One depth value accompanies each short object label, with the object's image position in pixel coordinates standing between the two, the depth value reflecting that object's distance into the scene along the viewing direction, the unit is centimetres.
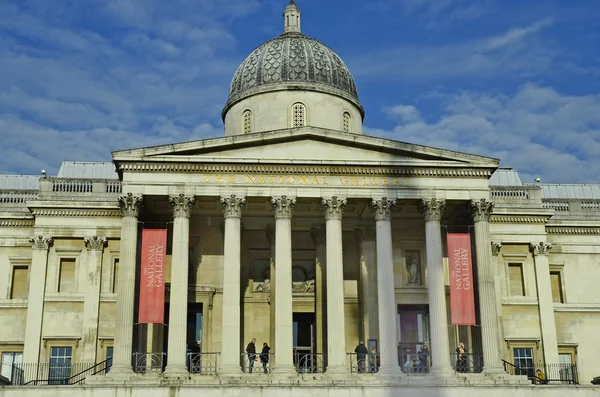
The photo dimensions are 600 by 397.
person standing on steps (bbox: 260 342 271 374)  3452
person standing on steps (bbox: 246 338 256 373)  3394
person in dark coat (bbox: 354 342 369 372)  3454
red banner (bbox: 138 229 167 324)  3281
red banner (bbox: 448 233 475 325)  3391
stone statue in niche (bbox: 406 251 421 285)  3909
